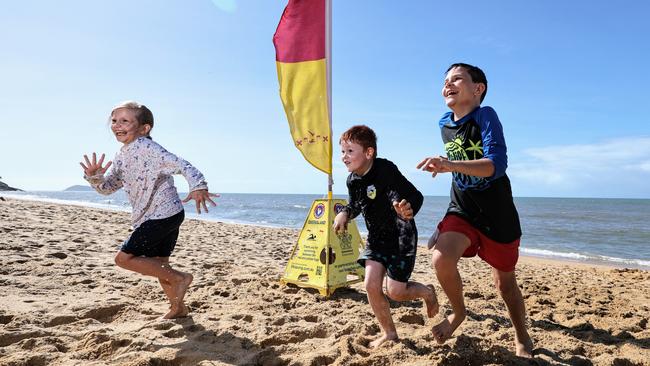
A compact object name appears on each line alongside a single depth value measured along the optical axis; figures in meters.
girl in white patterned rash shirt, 3.18
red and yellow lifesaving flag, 4.29
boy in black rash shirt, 2.70
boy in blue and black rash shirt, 2.48
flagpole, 4.25
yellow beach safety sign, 4.14
